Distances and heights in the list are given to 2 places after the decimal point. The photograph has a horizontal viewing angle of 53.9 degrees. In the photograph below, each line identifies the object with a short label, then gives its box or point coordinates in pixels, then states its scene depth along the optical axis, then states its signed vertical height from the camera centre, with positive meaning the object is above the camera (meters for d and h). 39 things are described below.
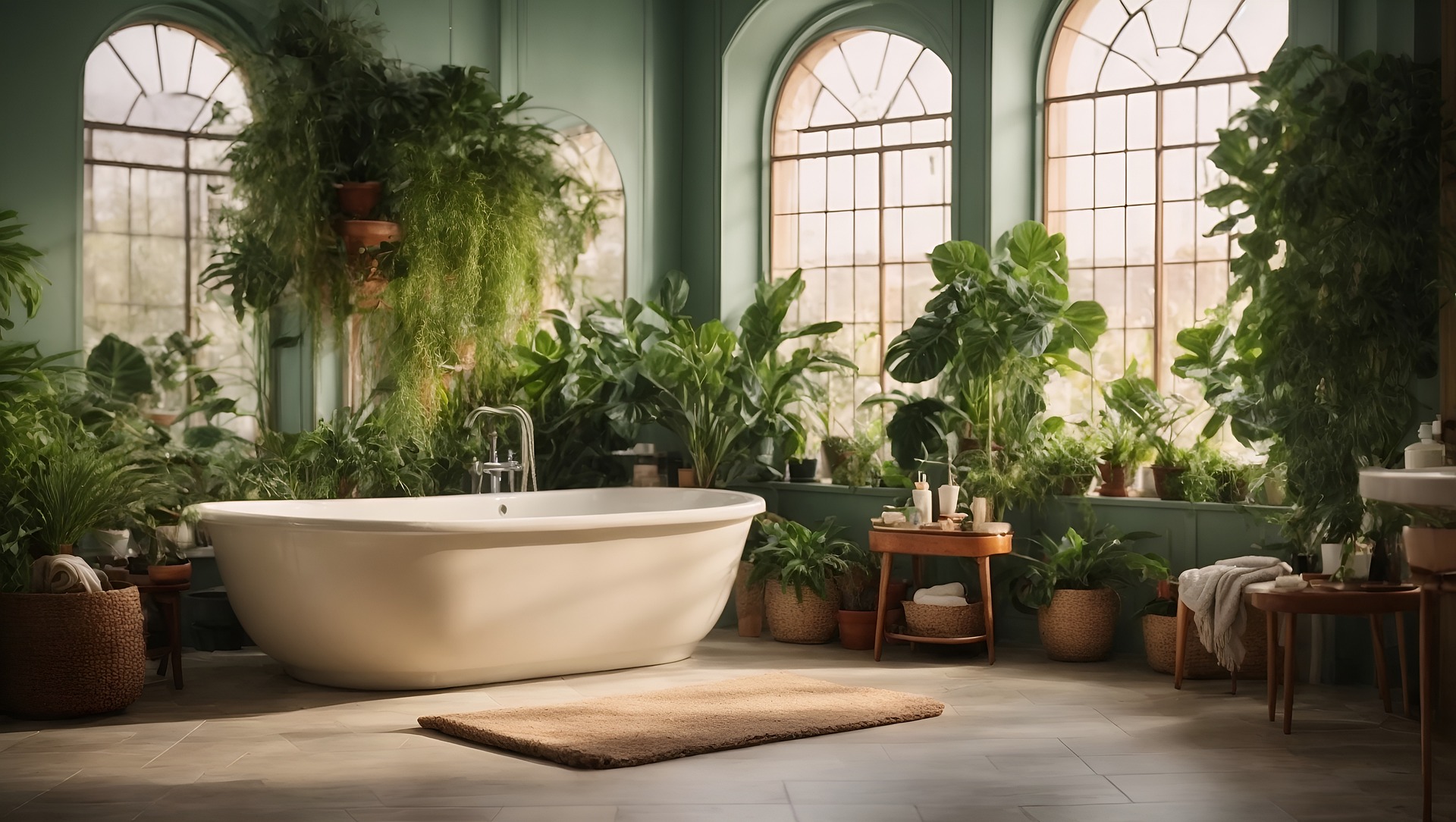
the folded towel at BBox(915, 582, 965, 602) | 5.67 -0.68
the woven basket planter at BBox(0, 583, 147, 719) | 4.36 -0.73
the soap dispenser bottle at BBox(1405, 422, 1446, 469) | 4.20 -0.10
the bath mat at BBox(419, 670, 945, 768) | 3.95 -0.91
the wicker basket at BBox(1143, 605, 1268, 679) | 5.04 -0.82
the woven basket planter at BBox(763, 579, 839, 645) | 5.93 -0.82
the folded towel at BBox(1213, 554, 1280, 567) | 4.87 -0.48
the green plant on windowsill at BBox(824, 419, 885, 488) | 6.37 -0.17
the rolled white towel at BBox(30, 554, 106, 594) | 4.44 -0.50
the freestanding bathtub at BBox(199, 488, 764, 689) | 4.54 -0.57
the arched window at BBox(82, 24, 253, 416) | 5.50 +0.91
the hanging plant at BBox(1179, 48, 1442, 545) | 4.54 +0.51
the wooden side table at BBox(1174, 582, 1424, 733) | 4.14 -0.53
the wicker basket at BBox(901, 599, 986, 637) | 5.56 -0.78
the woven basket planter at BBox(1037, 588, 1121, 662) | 5.43 -0.77
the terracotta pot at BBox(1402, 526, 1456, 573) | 3.30 -0.30
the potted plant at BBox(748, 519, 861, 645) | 5.87 -0.65
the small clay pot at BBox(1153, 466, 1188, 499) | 5.61 -0.24
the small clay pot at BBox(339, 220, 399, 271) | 5.53 +0.70
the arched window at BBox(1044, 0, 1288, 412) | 5.92 +1.16
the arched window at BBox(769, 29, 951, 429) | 6.65 +1.13
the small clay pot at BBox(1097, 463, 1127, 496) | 5.79 -0.24
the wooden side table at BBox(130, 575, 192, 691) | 4.83 -0.67
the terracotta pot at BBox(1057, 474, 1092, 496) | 5.83 -0.27
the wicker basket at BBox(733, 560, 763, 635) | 6.19 -0.80
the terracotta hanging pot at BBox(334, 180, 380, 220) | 5.53 +0.85
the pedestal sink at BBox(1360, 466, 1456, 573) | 3.12 -0.17
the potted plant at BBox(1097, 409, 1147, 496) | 5.76 -0.13
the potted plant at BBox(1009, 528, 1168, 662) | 5.43 -0.65
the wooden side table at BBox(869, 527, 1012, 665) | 5.46 -0.50
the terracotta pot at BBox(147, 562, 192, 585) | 4.82 -0.53
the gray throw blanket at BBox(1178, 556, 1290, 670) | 4.77 -0.60
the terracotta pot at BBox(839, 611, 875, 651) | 5.80 -0.85
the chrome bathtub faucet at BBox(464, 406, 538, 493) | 5.82 -0.19
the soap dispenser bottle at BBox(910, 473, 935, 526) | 5.60 -0.32
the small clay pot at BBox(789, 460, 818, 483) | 6.57 -0.24
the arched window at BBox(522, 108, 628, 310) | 6.71 +1.01
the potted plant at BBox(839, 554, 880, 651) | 5.80 -0.77
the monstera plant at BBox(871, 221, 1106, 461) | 5.65 +0.33
